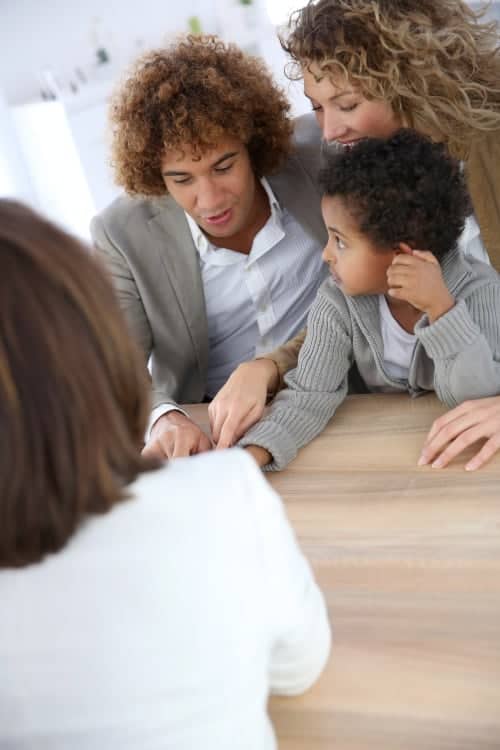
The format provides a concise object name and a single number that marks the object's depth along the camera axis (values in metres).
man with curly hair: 2.79
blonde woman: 2.74
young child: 2.47
